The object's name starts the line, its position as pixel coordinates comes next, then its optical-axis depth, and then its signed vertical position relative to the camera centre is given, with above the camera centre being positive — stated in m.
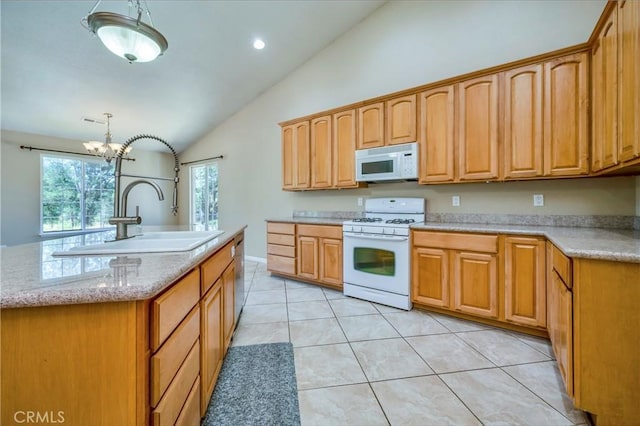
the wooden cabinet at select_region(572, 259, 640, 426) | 1.29 -0.64
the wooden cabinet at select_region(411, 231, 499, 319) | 2.41 -0.58
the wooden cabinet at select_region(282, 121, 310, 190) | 4.06 +0.87
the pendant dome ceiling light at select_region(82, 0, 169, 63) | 1.50 +1.07
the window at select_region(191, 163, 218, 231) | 6.17 +0.41
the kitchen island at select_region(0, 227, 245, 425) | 0.70 -0.37
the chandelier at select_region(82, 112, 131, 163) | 3.95 +0.98
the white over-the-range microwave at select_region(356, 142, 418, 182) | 3.05 +0.59
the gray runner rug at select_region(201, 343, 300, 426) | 1.45 -1.11
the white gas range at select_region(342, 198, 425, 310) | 2.85 -0.46
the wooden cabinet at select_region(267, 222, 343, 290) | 3.47 -0.56
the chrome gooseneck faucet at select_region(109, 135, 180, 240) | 1.53 +0.04
